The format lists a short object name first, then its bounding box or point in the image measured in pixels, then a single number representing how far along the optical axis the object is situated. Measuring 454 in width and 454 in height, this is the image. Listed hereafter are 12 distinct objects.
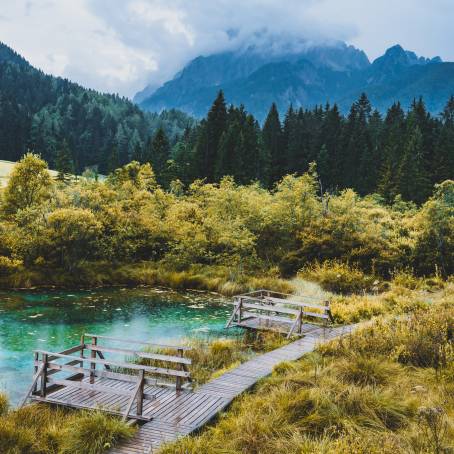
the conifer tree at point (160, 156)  60.53
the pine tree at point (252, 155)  57.91
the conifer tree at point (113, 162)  77.25
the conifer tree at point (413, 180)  52.79
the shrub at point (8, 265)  23.72
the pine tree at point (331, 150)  65.38
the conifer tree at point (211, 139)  58.25
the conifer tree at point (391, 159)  54.22
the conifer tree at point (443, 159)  56.62
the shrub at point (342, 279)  24.12
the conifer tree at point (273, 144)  66.46
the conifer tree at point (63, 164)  70.12
